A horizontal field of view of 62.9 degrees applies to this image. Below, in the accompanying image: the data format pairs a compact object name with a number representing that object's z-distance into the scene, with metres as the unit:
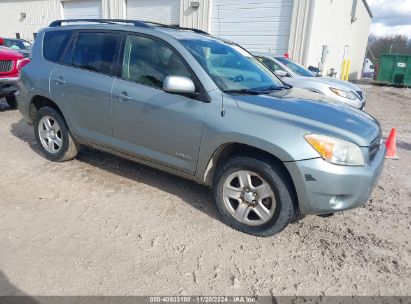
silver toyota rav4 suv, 2.81
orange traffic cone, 5.78
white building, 13.87
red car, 7.11
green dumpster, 21.27
